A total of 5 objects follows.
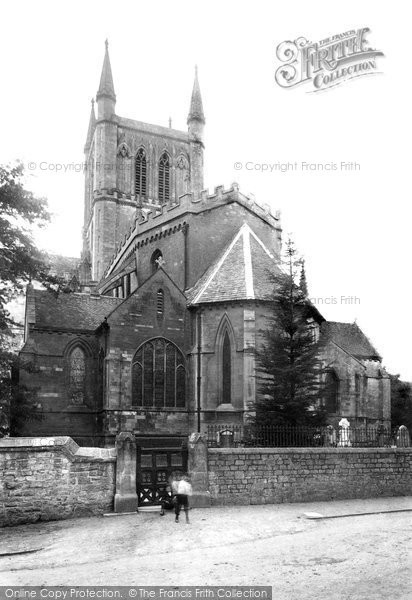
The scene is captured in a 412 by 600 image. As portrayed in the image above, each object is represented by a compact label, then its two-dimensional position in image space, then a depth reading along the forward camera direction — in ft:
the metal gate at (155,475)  59.36
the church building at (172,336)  100.01
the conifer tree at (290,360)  78.38
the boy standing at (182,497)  52.75
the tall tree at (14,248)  75.82
